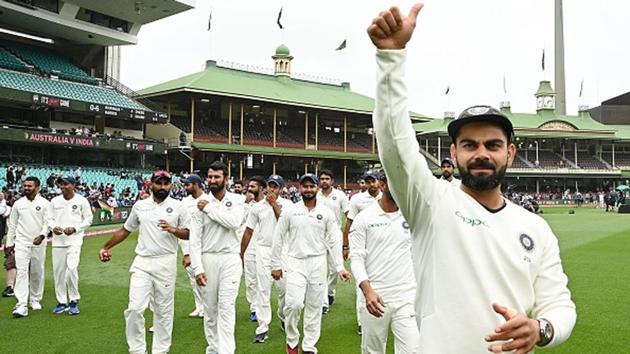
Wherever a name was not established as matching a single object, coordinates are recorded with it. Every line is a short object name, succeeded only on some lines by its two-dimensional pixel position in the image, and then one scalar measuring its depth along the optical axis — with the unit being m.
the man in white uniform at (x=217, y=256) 7.02
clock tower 72.31
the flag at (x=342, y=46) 51.28
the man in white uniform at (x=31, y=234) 10.29
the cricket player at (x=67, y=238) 9.92
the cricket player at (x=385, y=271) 5.52
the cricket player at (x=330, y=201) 10.65
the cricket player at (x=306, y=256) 7.27
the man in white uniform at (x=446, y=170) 9.16
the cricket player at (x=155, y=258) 6.93
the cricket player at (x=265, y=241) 8.51
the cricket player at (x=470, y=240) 2.28
